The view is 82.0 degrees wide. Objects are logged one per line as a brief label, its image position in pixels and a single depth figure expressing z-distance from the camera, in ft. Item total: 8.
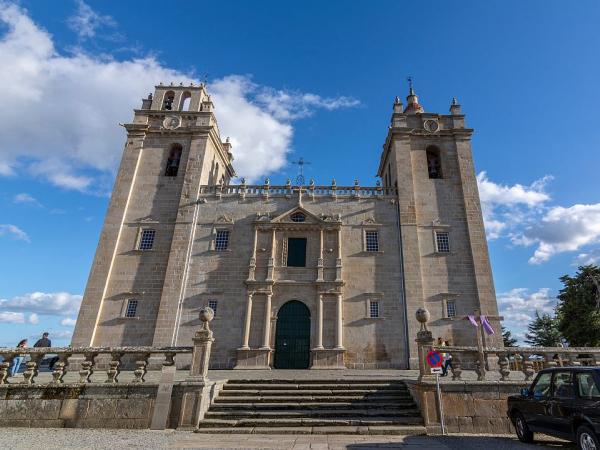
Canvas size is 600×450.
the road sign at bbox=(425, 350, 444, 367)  33.37
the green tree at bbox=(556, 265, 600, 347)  92.07
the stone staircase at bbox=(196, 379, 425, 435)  31.89
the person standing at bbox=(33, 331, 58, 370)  49.74
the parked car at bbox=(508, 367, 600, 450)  21.70
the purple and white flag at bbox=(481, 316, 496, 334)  62.69
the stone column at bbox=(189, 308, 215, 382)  35.17
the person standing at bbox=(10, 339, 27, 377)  45.92
